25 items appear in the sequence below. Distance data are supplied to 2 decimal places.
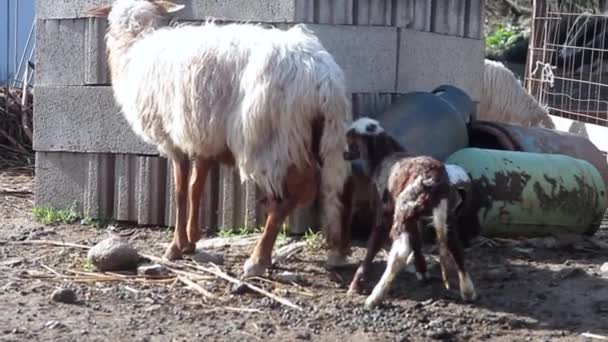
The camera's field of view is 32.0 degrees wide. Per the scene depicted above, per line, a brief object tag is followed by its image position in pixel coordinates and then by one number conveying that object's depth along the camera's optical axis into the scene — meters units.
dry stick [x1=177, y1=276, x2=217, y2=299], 5.91
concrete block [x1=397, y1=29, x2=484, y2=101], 7.80
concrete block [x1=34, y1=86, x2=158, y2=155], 8.03
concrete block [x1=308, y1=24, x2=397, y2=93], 7.43
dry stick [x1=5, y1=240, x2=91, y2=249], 7.20
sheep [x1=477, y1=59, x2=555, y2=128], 10.29
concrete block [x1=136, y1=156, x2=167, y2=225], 7.96
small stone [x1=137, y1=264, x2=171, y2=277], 6.39
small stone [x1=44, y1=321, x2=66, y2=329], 5.25
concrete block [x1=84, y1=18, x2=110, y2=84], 8.10
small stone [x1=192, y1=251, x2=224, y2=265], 6.73
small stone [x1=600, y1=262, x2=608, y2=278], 6.34
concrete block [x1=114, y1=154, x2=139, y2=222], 8.07
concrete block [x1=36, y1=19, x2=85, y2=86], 8.23
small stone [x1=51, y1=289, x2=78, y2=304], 5.77
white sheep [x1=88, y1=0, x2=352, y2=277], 6.11
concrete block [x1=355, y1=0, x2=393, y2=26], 7.54
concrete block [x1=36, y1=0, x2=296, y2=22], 7.37
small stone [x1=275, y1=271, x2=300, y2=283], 6.23
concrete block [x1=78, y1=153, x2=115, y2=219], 8.18
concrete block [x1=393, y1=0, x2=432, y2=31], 7.71
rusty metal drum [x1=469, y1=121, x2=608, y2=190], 7.99
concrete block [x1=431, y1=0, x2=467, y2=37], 8.16
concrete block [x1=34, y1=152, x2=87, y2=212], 8.30
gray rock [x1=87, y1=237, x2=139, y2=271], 6.46
